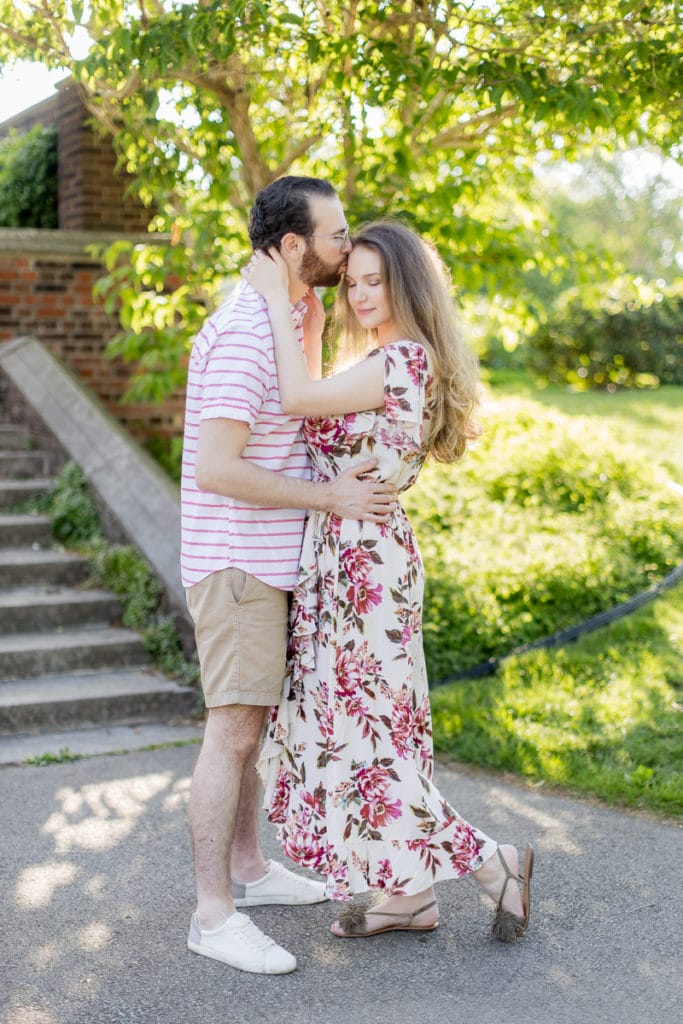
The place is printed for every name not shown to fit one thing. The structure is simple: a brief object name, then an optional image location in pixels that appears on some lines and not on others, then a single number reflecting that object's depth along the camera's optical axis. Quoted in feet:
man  10.27
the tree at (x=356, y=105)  15.06
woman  10.49
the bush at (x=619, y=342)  52.75
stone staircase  16.71
